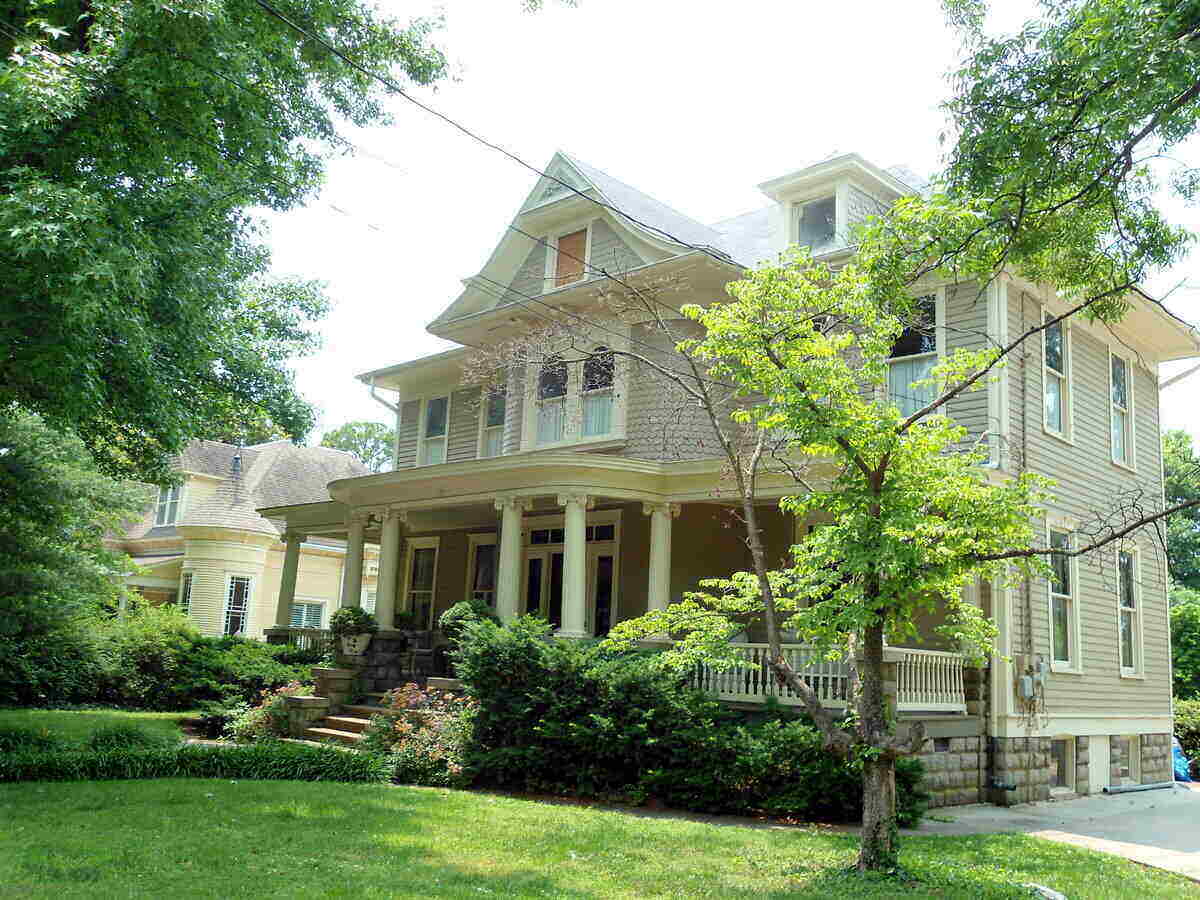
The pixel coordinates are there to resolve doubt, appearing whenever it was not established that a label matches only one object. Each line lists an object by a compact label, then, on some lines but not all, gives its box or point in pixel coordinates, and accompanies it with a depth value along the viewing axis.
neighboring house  29.12
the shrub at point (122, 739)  11.20
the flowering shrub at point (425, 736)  11.58
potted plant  15.55
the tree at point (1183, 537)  33.19
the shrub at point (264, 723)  14.08
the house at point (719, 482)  12.73
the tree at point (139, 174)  7.80
